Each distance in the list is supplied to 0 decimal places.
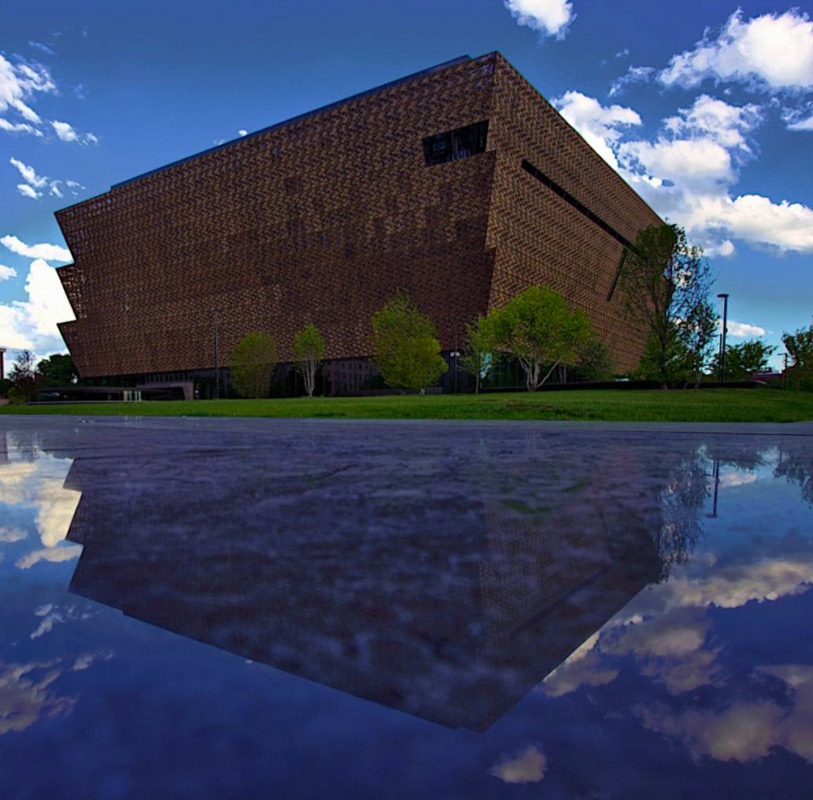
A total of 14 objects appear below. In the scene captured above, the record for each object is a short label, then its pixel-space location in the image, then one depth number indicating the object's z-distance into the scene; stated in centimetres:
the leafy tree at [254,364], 6150
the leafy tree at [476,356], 4352
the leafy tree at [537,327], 3825
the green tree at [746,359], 5959
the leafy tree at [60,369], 10506
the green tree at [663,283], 3825
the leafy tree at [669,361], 3856
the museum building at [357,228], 5259
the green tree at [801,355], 5425
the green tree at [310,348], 5734
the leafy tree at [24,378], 4475
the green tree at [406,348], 4200
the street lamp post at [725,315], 4641
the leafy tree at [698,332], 3800
